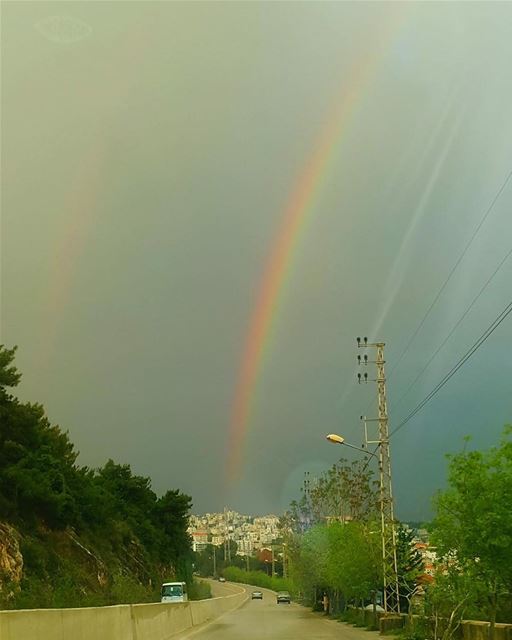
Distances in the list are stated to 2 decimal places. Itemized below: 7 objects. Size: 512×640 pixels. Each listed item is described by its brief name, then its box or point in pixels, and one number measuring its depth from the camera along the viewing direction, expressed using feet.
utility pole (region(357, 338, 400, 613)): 130.31
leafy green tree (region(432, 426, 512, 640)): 64.08
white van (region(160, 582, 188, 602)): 188.75
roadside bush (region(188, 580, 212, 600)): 265.15
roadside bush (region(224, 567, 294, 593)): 464.85
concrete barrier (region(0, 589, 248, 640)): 44.37
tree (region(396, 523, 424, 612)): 136.87
